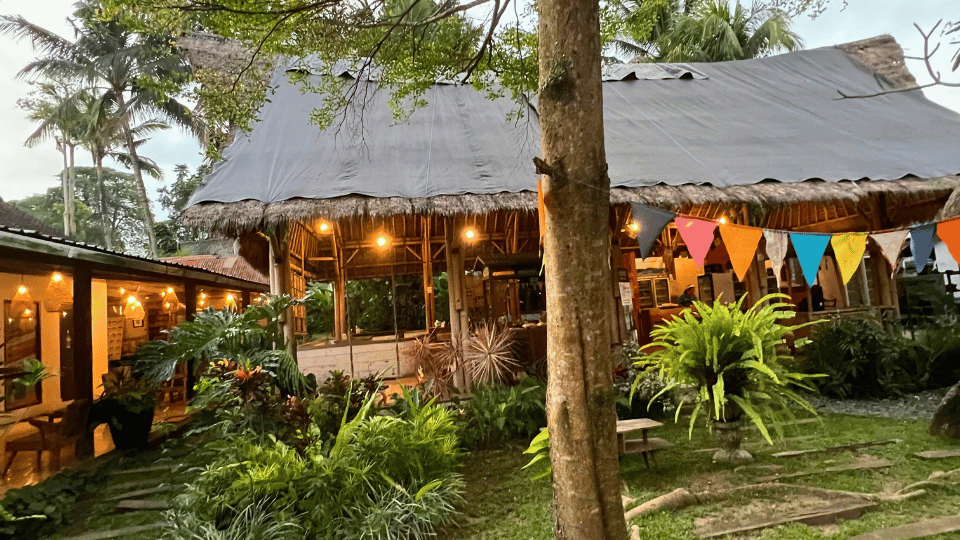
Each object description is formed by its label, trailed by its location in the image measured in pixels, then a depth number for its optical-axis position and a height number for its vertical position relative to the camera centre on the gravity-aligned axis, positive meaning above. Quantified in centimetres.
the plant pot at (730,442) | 441 -122
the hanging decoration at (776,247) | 486 +42
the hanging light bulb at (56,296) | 754 +60
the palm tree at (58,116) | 1991 +828
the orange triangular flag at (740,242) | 479 +48
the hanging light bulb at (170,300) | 1016 +62
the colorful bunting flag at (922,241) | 484 +39
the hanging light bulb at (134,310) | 980 +46
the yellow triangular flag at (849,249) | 468 +34
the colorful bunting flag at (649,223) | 483 +70
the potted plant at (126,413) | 596 -87
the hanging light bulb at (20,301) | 691 +52
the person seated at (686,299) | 1069 +0
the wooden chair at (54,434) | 530 -97
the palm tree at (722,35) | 1388 +686
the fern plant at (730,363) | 421 -52
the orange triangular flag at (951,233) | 455 +41
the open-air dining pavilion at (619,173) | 624 +171
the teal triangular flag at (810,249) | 473 +36
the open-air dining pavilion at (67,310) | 530 +40
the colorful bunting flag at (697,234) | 480 +58
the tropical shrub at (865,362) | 671 -95
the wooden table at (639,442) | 440 -117
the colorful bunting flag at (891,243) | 481 +38
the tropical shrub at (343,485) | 351 -114
